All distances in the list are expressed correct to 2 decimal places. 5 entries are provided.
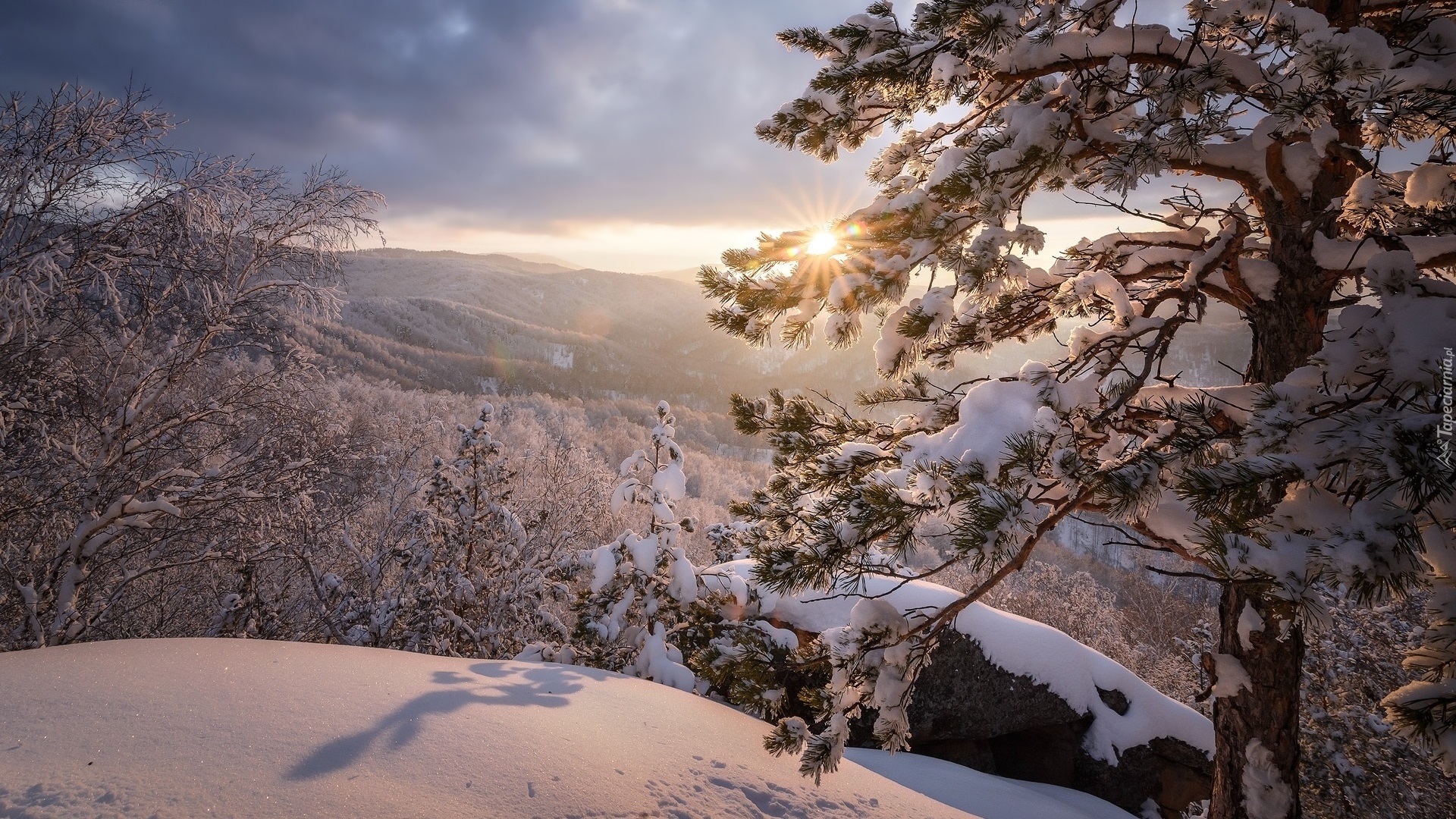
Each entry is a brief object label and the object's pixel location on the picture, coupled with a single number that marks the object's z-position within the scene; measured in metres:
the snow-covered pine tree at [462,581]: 9.93
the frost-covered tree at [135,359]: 6.84
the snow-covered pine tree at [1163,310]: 2.24
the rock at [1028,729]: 8.97
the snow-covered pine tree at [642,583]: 7.69
